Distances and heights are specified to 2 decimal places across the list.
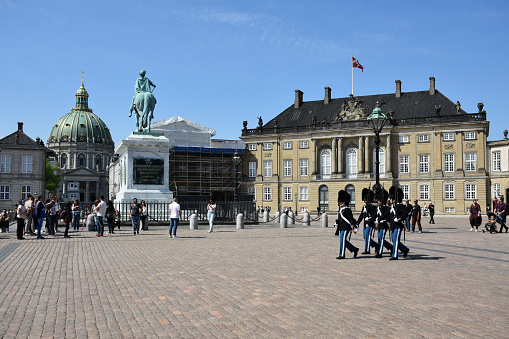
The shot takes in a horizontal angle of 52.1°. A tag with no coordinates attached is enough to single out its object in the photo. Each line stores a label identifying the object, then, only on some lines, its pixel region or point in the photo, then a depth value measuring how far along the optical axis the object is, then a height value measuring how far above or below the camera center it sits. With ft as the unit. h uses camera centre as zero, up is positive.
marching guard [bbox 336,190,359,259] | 41.39 -2.47
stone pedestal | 86.74 +3.70
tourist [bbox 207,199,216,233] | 77.66 -3.09
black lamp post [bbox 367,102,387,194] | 71.46 +9.30
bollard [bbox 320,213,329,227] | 99.50 -5.75
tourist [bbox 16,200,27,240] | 65.26 -3.55
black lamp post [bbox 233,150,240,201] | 126.31 +7.51
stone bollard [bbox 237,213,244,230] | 87.16 -5.32
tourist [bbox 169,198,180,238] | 64.95 -3.03
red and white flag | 229.04 +55.85
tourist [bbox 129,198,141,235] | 71.67 -3.34
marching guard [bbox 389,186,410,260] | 42.11 -2.91
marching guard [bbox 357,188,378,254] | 44.50 -2.73
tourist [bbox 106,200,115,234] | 74.08 -3.44
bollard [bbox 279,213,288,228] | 96.07 -5.66
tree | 354.82 +8.78
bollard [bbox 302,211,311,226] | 106.46 -5.94
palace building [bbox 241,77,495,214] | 201.57 +15.94
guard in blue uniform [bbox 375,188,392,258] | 42.78 -2.66
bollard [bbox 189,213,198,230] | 83.66 -5.06
